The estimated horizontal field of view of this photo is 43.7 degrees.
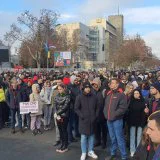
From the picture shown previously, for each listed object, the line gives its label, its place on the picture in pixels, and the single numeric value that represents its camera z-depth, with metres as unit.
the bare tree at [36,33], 28.97
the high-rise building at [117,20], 105.66
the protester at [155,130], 1.54
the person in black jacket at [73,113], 5.80
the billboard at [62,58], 15.48
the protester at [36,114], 6.46
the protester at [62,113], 5.19
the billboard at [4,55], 21.00
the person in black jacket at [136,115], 4.77
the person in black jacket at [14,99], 6.55
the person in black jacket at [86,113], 4.69
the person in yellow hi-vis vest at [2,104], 7.06
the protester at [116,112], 4.53
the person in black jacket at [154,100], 4.41
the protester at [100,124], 5.17
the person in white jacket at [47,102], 6.77
